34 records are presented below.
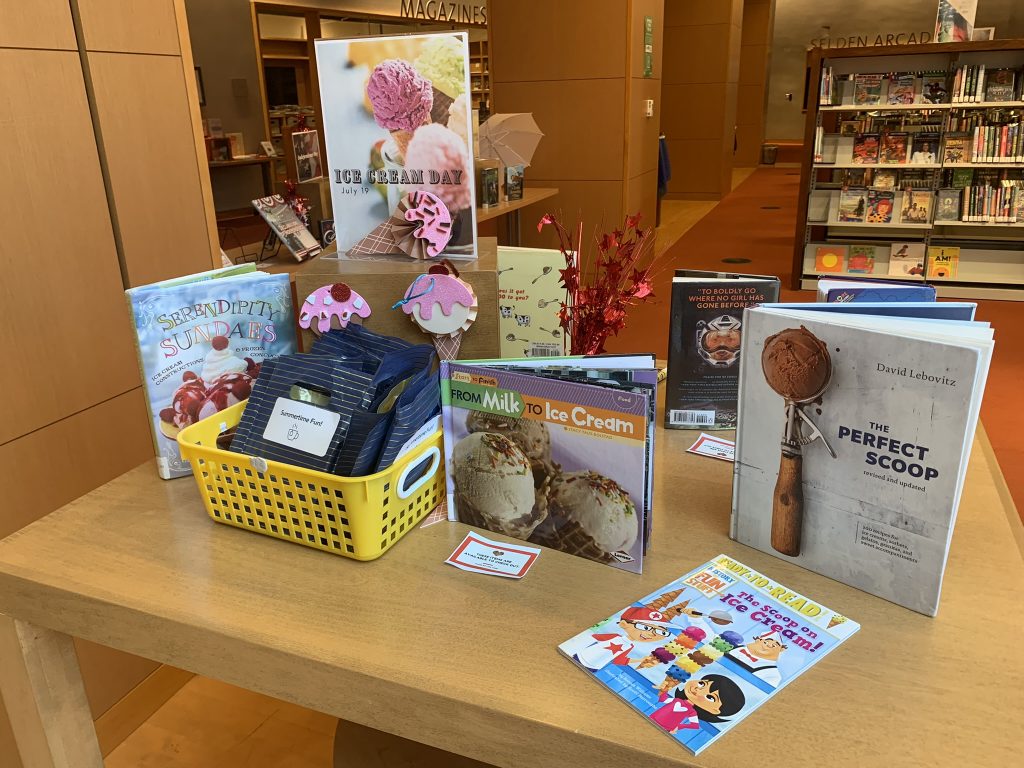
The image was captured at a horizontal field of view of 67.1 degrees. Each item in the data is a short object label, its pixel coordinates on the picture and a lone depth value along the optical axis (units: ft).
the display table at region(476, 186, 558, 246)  16.49
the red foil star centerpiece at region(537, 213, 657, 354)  4.75
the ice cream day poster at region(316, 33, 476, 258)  4.63
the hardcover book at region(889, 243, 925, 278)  19.79
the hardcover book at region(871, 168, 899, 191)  19.36
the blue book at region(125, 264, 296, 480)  4.40
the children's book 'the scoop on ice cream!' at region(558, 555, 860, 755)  2.79
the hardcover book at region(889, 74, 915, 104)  18.43
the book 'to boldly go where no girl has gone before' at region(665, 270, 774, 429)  4.70
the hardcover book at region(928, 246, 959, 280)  19.47
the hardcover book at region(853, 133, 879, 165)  19.17
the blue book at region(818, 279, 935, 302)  4.05
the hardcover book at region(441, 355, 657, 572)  3.50
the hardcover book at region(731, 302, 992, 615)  3.03
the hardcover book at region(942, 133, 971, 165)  18.42
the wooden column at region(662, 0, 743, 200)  35.55
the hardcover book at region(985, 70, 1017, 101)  17.57
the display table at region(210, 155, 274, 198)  30.07
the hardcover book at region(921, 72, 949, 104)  18.24
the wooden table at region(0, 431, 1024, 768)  2.71
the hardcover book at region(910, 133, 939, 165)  18.74
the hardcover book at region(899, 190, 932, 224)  19.10
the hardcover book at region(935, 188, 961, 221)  18.89
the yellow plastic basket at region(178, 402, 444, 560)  3.63
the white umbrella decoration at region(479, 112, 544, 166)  15.96
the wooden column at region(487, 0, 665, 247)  19.13
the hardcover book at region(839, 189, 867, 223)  19.66
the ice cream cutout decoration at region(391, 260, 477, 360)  4.64
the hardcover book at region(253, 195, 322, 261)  9.53
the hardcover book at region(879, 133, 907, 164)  18.95
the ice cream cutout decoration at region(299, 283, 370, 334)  4.72
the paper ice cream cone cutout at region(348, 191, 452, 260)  4.90
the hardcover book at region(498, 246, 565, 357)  6.19
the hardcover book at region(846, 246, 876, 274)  20.21
